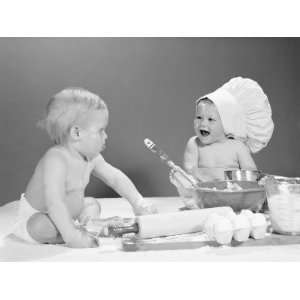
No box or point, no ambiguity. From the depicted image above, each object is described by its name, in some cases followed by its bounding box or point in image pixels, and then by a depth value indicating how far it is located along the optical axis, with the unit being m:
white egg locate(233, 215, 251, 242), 1.73
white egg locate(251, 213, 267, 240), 1.76
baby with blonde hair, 1.71
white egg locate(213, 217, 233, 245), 1.71
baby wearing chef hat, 2.50
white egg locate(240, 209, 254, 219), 1.76
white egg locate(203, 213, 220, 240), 1.72
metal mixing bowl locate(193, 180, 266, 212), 1.95
